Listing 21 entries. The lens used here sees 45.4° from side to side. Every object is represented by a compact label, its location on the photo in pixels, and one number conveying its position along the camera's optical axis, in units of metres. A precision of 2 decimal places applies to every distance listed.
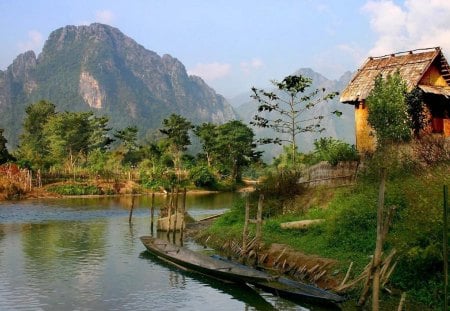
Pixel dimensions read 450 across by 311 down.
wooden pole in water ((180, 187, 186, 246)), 24.25
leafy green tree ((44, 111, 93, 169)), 71.62
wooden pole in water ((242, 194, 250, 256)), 18.80
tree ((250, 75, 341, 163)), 36.94
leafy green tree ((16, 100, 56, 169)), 81.77
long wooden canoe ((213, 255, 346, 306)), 13.26
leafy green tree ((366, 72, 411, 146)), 26.66
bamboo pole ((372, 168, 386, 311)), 11.05
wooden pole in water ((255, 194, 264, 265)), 18.39
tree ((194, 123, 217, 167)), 72.12
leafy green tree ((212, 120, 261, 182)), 69.50
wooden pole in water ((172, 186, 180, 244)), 25.22
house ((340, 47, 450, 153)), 29.09
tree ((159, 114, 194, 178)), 73.75
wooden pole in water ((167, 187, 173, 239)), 26.56
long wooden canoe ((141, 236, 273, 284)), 15.85
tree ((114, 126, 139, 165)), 74.50
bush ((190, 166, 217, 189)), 63.75
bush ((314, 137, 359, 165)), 24.02
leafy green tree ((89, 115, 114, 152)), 78.25
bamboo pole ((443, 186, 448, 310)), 10.49
